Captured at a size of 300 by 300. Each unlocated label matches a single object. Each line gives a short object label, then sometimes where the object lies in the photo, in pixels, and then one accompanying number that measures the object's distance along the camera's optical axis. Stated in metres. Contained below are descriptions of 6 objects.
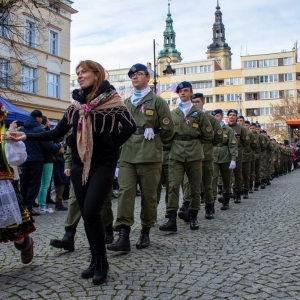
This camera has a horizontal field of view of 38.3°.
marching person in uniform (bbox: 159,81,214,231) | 6.53
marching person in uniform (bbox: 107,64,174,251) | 5.16
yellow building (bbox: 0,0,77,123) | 29.94
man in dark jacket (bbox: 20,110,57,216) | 8.58
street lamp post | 21.66
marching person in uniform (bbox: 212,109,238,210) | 9.20
